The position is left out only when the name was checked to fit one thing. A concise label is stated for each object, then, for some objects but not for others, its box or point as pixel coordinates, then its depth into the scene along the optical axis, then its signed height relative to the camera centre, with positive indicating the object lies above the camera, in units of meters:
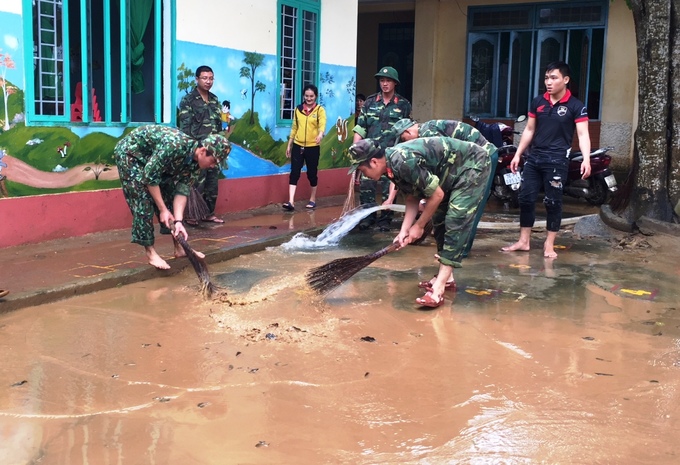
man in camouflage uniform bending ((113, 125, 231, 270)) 5.73 -0.40
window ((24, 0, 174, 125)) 7.24 +0.69
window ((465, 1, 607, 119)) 14.35 +1.63
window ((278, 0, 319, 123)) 10.66 +1.14
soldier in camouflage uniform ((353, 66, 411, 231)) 8.11 +0.16
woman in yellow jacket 10.05 -0.15
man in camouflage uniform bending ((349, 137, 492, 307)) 5.00 -0.40
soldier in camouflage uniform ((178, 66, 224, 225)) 8.30 +0.16
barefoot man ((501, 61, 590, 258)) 6.93 -0.12
